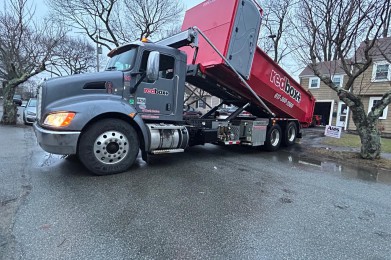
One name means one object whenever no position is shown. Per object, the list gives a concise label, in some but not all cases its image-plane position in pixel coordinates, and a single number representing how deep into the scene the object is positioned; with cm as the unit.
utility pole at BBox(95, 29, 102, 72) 2006
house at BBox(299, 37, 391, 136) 1711
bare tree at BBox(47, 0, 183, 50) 2058
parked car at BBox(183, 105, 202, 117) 723
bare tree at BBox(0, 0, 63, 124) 1216
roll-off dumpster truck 457
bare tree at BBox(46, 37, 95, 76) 2920
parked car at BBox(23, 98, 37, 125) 1336
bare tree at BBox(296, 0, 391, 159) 700
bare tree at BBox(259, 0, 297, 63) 2077
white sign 876
